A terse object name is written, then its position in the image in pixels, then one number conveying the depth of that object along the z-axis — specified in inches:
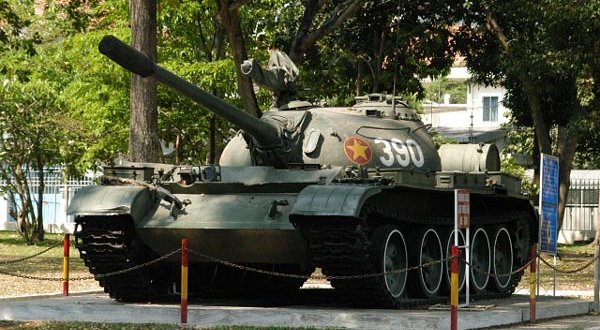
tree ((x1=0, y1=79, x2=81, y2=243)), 1493.6
